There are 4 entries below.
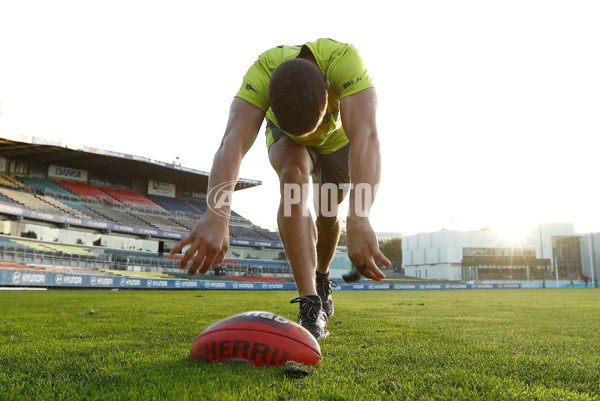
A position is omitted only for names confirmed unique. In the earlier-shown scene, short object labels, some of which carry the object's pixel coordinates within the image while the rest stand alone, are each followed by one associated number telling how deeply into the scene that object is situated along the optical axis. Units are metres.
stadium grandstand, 23.73
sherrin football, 2.02
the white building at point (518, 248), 57.12
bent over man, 1.93
